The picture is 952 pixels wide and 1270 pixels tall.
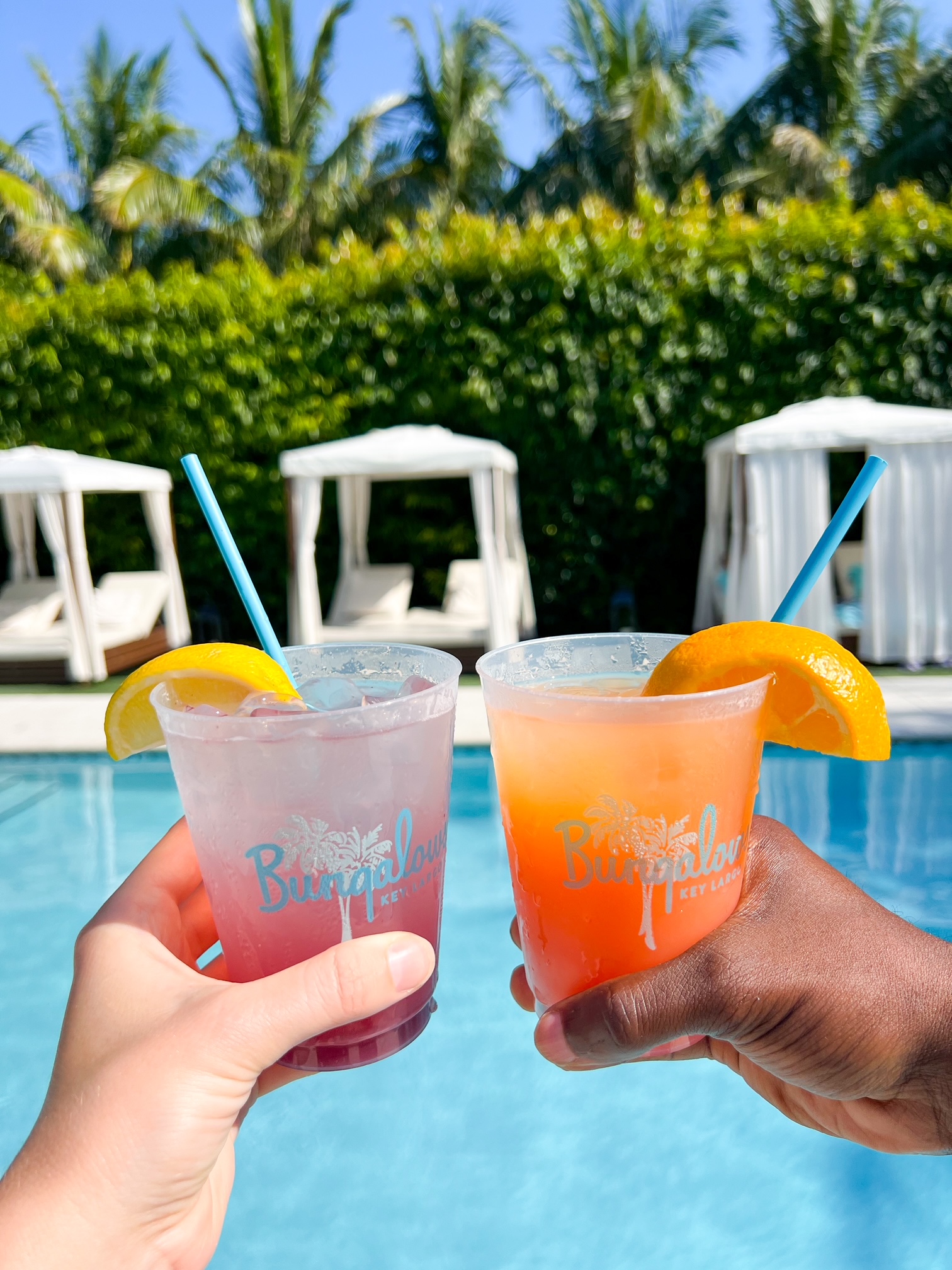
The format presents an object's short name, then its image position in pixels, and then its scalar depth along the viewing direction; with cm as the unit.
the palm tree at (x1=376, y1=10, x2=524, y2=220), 1811
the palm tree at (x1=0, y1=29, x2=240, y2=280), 1498
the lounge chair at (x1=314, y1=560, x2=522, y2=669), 772
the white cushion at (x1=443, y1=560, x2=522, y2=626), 831
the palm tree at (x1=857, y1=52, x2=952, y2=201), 1698
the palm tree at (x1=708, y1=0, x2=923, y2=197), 1773
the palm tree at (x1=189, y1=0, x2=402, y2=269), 1700
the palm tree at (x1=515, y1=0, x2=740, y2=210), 1823
